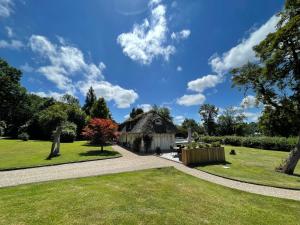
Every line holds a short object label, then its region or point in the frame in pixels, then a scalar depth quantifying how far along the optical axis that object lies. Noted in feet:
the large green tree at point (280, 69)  32.73
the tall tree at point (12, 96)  119.85
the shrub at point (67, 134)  101.09
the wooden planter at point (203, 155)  44.40
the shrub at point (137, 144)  71.00
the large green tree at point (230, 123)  183.32
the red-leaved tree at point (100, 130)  66.13
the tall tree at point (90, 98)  173.68
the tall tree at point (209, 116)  212.89
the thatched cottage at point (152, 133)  69.77
